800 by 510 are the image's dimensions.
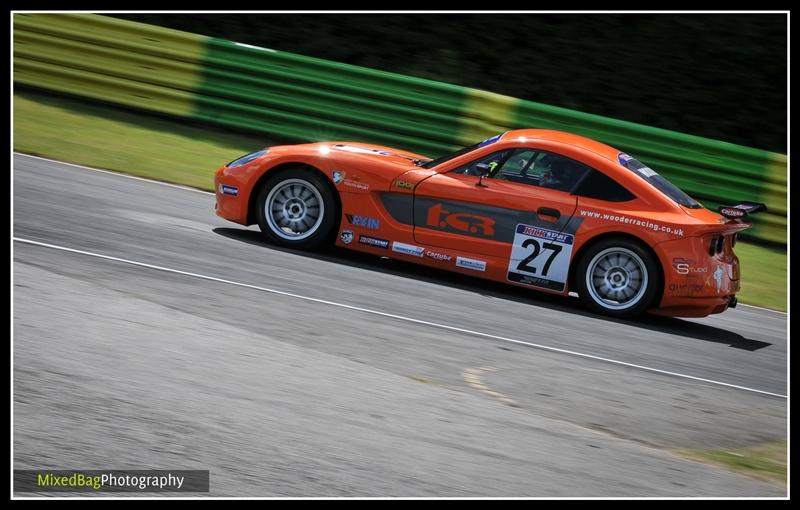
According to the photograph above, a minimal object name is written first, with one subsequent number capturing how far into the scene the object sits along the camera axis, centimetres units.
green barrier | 2697
